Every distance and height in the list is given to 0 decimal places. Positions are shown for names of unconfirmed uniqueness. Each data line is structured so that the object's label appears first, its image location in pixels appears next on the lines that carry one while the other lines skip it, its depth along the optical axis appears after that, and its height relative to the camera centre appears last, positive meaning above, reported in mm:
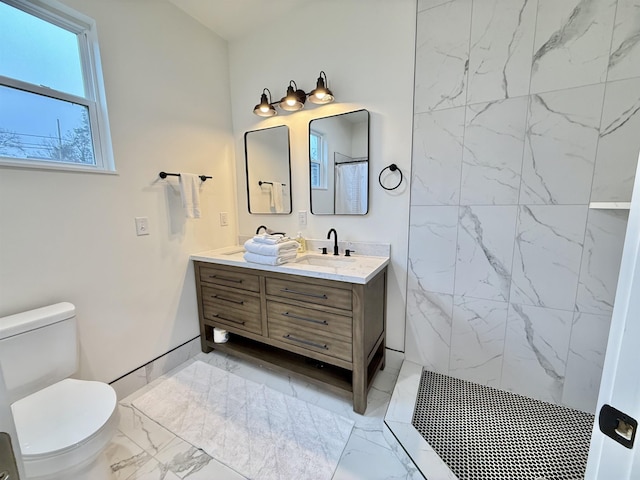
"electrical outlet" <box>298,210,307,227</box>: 2307 -119
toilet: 1027 -901
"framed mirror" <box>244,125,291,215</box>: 2324 +313
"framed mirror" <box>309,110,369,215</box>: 1999 +314
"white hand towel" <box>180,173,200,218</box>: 2027 +86
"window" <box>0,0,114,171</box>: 1375 +648
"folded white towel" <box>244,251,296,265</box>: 1807 -374
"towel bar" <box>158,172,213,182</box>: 1952 +230
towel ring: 1896 +237
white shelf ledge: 1190 -17
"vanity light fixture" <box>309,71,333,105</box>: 1906 +797
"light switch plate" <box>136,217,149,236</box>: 1861 -141
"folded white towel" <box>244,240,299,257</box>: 1803 -299
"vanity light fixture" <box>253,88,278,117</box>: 2189 +798
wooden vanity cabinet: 1629 -810
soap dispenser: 2258 -324
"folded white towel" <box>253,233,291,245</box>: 1834 -243
